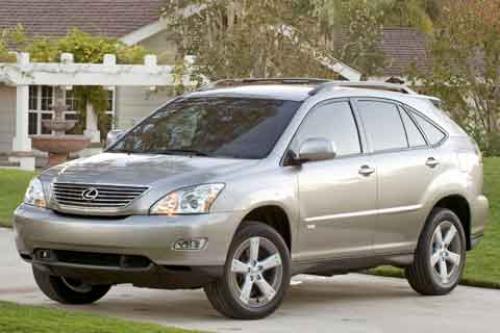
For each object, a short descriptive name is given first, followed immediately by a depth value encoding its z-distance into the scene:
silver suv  10.48
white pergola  33.38
